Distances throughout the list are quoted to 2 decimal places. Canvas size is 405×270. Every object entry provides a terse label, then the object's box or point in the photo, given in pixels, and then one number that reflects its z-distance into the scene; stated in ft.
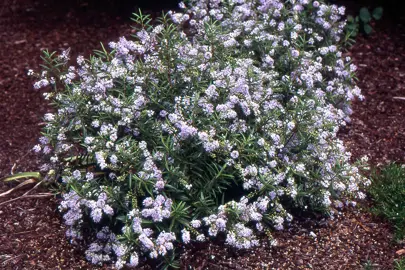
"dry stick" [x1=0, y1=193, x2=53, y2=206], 14.14
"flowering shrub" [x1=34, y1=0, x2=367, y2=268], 11.89
